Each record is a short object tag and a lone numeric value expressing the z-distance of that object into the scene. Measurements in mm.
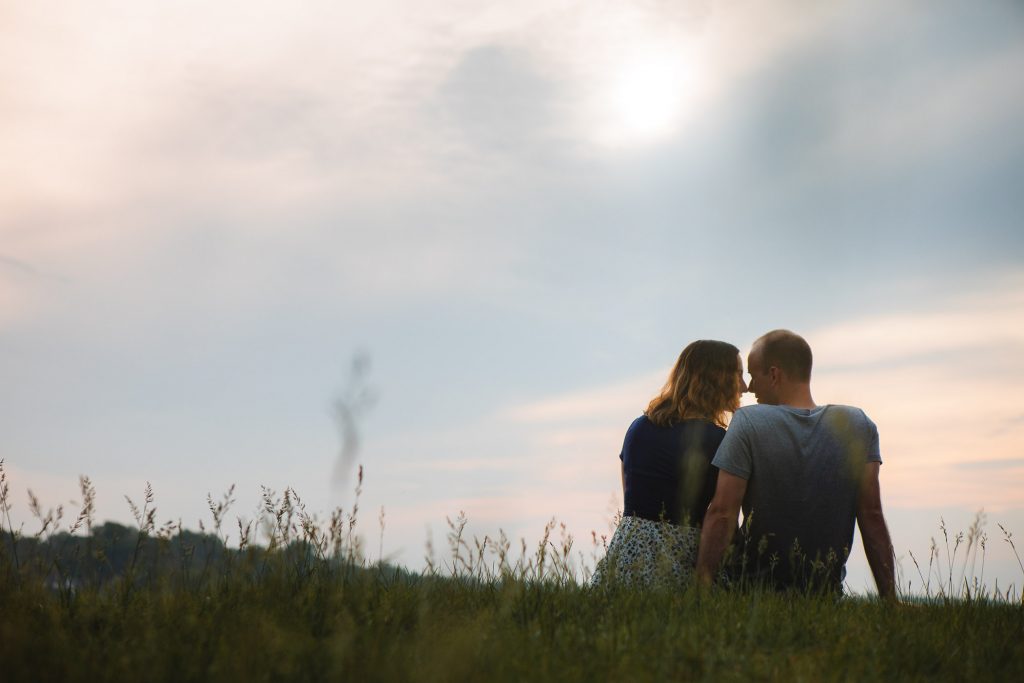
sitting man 5711
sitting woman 5926
